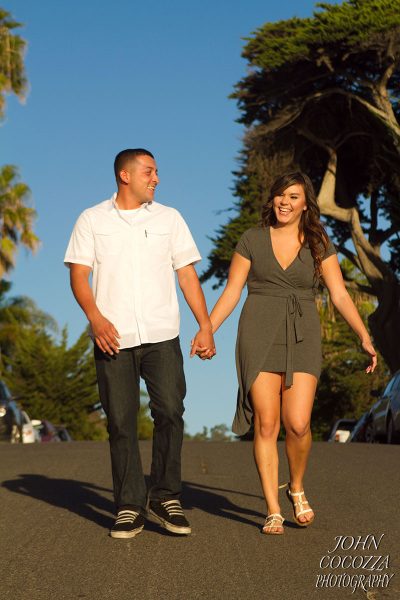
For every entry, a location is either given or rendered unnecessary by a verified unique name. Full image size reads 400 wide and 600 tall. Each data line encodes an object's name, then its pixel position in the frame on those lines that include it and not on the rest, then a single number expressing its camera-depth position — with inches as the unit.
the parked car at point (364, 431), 817.2
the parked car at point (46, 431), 1154.4
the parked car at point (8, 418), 828.6
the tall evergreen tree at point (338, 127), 1220.5
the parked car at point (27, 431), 904.5
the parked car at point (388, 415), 688.4
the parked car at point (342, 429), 1141.1
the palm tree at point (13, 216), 1734.7
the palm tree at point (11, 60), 1590.8
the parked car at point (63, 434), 1357.0
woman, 270.4
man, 260.1
